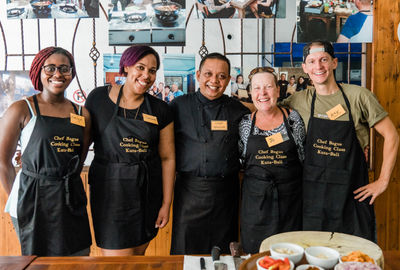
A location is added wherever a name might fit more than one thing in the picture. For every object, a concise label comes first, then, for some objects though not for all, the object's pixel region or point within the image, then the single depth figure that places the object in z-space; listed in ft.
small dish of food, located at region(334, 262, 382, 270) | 3.16
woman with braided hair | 5.78
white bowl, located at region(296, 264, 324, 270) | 3.32
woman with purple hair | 6.59
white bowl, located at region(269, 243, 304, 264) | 3.51
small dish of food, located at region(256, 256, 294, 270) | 3.23
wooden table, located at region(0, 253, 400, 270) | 4.27
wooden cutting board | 3.83
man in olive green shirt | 7.01
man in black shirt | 7.27
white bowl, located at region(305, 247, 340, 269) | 3.43
